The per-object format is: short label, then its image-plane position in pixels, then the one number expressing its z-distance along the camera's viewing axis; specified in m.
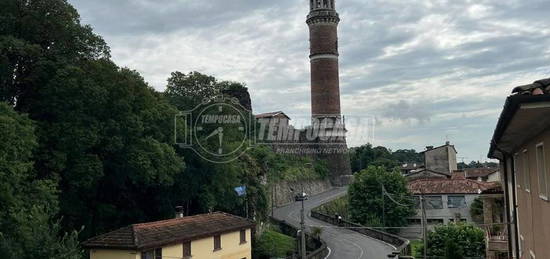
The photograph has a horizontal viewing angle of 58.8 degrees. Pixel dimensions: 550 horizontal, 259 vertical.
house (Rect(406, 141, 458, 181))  67.25
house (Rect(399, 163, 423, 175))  85.74
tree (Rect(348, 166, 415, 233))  46.18
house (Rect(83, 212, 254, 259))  20.77
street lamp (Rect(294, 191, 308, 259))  23.42
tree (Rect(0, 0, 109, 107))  22.36
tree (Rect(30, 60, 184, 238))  22.64
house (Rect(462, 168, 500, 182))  54.66
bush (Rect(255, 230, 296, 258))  34.81
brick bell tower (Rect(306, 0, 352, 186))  71.25
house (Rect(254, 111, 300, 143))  70.02
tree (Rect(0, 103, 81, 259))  16.33
